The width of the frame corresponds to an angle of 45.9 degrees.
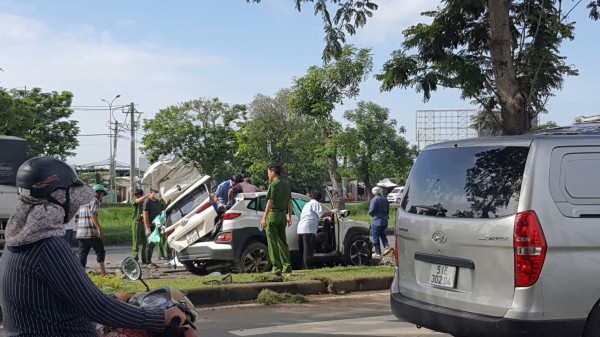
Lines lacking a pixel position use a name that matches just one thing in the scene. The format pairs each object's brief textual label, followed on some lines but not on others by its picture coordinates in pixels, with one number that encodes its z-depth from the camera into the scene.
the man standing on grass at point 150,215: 14.49
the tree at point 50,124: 46.25
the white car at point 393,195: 61.03
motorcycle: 3.06
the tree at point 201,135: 54.91
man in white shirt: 12.39
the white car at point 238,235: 12.19
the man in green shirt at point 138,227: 14.53
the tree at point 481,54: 11.61
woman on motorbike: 2.83
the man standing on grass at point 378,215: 14.91
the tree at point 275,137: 46.50
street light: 69.36
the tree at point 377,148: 44.16
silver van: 4.91
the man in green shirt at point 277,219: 11.38
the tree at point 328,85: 29.77
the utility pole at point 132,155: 46.19
